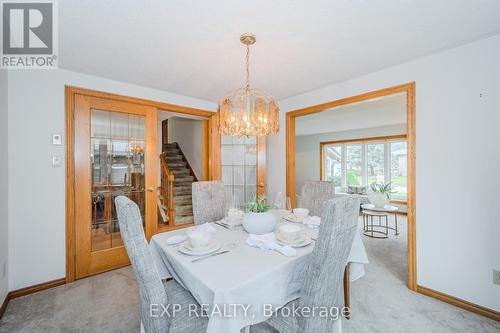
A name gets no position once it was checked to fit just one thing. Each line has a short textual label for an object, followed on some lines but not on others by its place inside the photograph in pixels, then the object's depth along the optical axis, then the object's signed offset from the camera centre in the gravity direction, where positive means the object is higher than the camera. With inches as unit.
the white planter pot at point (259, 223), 64.6 -16.6
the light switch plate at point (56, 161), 92.2 +3.3
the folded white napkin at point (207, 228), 67.7 -19.0
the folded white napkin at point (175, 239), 59.2 -19.9
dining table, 37.3 -22.2
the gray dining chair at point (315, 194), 97.6 -13.1
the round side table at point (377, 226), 159.5 -47.1
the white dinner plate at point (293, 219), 80.9 -19.6
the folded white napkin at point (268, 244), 51.0 -19.6
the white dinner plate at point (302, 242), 55.8 -19.8
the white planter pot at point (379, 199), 169.2 -26.5
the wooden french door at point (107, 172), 99.3 -1.8
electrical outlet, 72.3 -37.3
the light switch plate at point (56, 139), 92.4 +12.6
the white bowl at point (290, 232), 57.5 -17.3
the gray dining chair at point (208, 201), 91.7 -14.7
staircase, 175.3 -14.0
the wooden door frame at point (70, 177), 95.0 -3.6
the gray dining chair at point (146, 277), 39.9 -20.4
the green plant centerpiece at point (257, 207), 67.7 -12.5
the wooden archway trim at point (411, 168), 89.4 -1.6
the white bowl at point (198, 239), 52.6 -17.3
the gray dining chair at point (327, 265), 41.1 -19.6
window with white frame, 248.4 +3.4
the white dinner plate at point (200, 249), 51.5 -19.8
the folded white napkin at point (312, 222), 73.2 -19.2
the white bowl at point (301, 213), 82.9 -17.8
